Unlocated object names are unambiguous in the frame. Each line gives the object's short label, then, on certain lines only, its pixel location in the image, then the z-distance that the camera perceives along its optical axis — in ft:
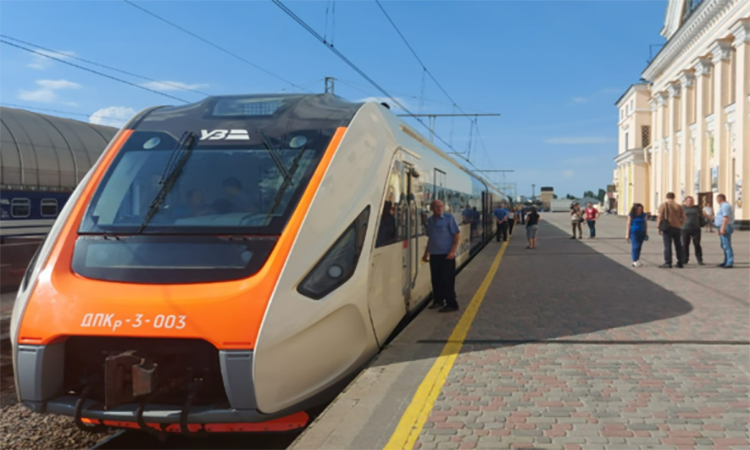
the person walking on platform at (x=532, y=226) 69.15
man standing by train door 27.45
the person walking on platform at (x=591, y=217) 86.38
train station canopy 50.49
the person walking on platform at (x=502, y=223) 85.61
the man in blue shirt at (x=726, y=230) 44.80
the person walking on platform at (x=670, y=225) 45.50
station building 107.76
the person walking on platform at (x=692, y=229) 47.34
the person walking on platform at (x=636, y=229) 46.42
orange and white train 13.93
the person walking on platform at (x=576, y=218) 86.15
